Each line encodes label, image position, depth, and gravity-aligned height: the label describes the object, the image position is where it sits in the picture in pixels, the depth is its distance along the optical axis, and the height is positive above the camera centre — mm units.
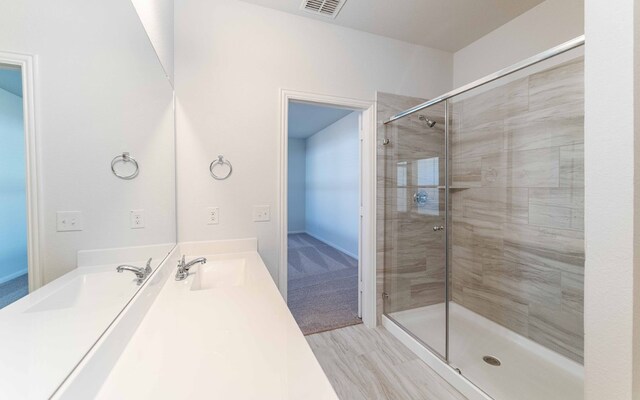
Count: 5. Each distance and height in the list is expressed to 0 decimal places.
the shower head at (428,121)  2325 +693
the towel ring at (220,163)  1805 +234
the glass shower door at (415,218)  2324 -215
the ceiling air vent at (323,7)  1855 +1439
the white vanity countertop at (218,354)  598 -452
